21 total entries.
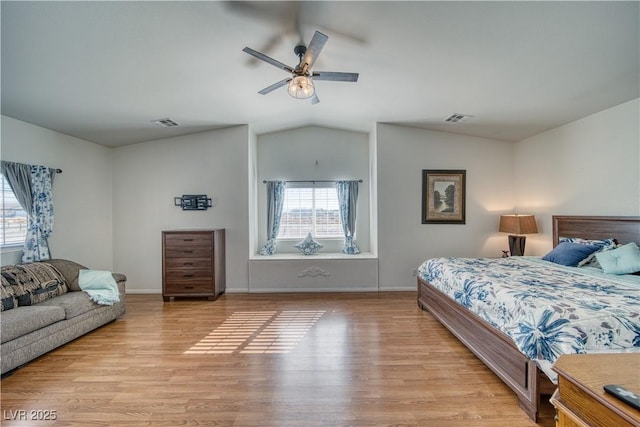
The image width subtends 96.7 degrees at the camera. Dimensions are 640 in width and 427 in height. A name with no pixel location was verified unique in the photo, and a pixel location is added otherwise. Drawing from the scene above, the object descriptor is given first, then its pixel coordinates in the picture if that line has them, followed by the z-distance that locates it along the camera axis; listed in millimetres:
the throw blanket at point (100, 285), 3416
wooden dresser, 4531
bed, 1858
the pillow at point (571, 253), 3314
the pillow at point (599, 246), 3250
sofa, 2471
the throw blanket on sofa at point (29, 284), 2840
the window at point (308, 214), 5594
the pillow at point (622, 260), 2830
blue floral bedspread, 1743
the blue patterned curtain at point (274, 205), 5430
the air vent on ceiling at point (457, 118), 4214
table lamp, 4449
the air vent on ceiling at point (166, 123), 4209
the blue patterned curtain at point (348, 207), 5430
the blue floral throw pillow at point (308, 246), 5293
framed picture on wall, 5027
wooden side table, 712
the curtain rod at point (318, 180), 5539
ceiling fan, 2385
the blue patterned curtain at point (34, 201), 3529
